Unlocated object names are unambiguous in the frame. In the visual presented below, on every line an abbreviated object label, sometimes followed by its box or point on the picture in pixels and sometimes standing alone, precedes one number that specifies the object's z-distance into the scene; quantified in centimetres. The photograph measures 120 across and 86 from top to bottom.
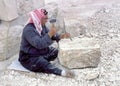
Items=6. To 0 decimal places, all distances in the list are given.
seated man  454
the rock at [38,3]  614
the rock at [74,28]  545
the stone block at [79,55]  462
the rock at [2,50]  540
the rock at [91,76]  443
